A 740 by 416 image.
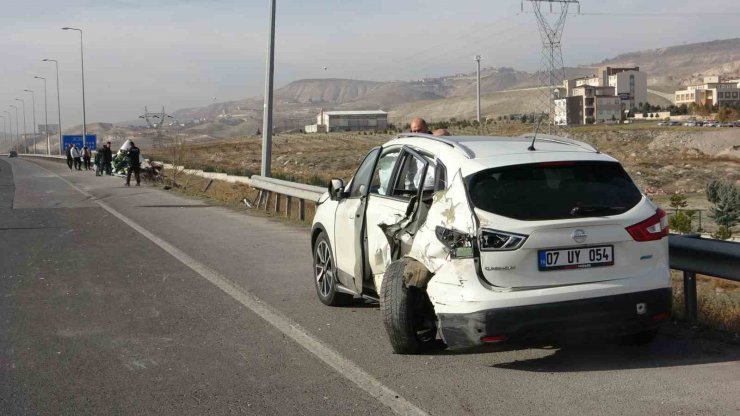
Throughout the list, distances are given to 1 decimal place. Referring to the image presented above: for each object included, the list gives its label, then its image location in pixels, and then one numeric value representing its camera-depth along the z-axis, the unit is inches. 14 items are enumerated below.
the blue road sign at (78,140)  3119.3
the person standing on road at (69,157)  2215.8
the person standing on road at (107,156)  1675.4
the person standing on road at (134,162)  1261.4
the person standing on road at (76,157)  2169.0
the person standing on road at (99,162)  1678.2
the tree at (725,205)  1164.7
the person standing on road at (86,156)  2163.0
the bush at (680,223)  863.7
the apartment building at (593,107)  5749.5
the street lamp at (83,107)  2516.0
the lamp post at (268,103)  839.7
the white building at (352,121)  6939.0
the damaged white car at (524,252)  230.4
